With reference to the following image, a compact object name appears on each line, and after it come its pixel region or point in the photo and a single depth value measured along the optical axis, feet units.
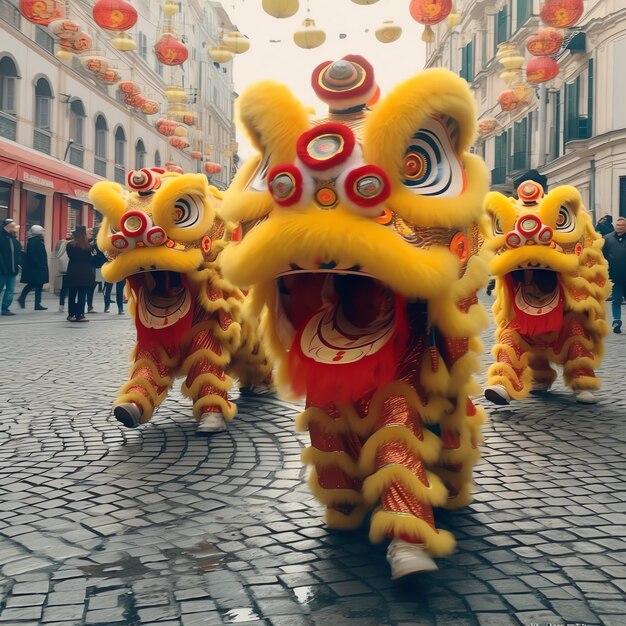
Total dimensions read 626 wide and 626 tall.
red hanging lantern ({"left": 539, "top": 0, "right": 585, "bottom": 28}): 47.34
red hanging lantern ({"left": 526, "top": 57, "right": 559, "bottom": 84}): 59.04
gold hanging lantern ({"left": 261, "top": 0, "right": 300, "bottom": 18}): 32.04
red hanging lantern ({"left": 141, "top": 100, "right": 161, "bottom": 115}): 78.48
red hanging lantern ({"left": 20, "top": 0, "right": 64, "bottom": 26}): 47.65
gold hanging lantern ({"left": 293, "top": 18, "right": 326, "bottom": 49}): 39.96
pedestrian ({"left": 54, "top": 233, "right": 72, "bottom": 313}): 46.30
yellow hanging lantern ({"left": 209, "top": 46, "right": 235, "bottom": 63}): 55.16
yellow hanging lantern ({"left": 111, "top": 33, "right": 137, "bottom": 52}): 56.16
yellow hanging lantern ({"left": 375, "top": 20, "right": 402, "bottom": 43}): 39.60
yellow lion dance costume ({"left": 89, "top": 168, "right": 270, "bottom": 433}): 16.40
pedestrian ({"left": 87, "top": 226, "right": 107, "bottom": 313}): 44.74
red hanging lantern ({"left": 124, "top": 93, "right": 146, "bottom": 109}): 76.62
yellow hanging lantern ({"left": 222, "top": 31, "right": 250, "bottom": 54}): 54.19
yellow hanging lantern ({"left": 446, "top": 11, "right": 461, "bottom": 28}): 45.00
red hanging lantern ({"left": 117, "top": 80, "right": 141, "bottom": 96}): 74.38
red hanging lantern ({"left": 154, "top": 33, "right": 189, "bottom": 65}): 58.13
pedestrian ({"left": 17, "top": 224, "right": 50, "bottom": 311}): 47.98
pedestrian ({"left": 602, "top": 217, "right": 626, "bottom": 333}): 37.91
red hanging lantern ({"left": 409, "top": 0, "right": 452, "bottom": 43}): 40.86
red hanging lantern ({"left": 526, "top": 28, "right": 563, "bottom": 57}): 55.47
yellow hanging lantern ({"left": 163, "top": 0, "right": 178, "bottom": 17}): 56.03
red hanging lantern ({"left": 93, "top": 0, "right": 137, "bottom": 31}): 47.34
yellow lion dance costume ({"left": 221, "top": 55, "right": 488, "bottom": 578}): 9.07
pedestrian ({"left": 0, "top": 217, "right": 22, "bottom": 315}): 45.34
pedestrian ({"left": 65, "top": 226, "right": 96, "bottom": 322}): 42.73
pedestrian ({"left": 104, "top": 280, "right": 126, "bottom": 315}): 51.54
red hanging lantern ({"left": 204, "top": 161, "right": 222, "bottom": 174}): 116.30
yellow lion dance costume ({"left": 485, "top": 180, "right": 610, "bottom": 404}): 19.03
